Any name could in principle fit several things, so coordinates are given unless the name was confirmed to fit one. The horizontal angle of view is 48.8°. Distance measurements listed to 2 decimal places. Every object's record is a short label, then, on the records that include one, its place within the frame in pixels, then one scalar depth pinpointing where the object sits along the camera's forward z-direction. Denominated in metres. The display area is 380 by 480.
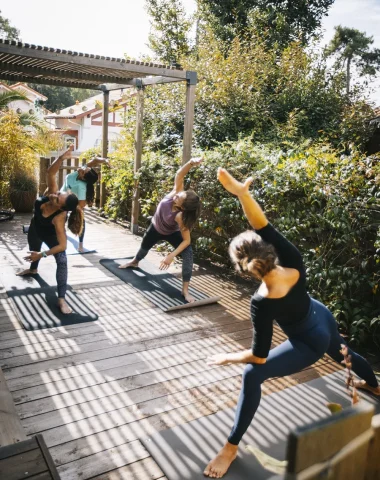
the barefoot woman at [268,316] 1.94
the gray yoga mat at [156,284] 4.38
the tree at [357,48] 28.95
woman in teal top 5.91
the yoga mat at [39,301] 3.72
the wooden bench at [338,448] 0.64
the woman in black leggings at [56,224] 3.86
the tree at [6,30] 35.22
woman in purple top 4.04
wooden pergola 5.00
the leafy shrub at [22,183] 8.27
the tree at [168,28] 14.88
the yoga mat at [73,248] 6.06
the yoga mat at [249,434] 2.13
